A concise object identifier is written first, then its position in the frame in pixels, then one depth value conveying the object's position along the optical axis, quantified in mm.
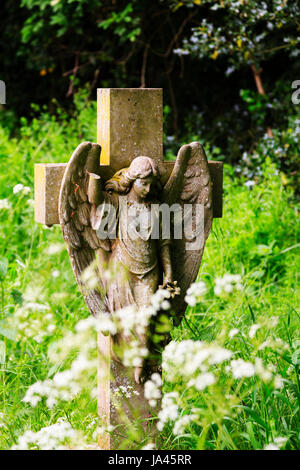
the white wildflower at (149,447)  5129
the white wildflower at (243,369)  5050
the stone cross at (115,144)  5549
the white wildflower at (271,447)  5081
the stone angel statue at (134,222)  5500
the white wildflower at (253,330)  5157
